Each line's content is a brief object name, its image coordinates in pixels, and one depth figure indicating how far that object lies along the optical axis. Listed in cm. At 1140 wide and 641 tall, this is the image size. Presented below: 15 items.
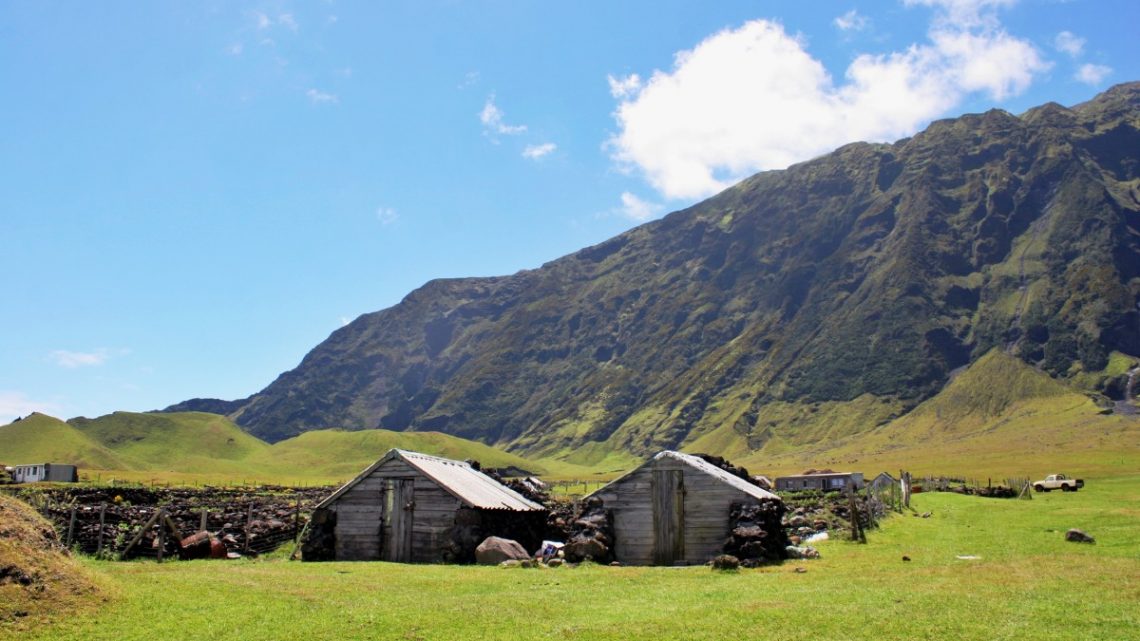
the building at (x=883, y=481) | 6495
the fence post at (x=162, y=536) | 3424
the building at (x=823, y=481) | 9627
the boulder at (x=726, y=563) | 2967
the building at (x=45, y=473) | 10956
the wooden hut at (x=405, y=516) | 3719
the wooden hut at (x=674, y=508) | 3434
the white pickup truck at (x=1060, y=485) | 7586
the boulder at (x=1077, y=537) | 3212
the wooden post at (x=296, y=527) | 4553
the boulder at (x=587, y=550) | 3444
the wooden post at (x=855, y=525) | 3803
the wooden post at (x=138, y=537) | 3409
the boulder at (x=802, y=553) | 3231
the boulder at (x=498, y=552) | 3484
